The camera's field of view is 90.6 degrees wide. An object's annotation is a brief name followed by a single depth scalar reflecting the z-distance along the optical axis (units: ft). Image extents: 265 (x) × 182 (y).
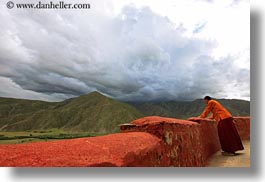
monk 6.59
